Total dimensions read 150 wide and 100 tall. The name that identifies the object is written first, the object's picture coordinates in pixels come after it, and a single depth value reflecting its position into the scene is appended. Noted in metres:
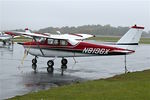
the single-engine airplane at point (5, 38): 46.90
